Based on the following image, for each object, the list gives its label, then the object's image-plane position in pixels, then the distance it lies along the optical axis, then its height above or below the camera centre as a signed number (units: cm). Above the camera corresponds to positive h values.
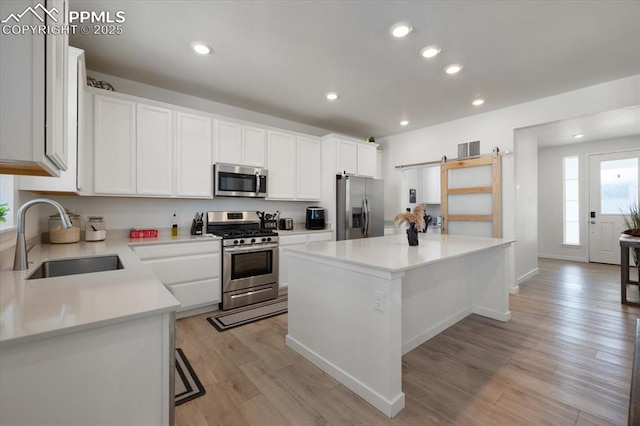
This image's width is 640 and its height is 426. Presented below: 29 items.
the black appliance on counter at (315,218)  452 -8
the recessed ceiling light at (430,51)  257 +155
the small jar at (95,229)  279 -17
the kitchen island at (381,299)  171 -73
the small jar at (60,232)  258 -18
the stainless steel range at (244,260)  335 -60
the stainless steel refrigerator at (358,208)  452 +9
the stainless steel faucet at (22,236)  142 -12
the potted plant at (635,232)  363 -26
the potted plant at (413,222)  263 -9
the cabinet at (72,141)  209 +59
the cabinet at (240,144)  362 +96
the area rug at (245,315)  295 -119
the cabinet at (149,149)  286 +74
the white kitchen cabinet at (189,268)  289 -61
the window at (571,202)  623 +24
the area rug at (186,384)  182 -121
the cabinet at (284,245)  386 -46
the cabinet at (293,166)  413 +75
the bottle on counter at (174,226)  343 -16
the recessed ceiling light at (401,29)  225 +155
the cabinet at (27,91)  80 +37
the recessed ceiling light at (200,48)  253 +157
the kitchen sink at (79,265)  180 -36
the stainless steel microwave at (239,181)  357 +45
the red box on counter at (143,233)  314 -22
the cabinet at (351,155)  462 +104
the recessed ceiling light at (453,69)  292 +157
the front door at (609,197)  554 +31
